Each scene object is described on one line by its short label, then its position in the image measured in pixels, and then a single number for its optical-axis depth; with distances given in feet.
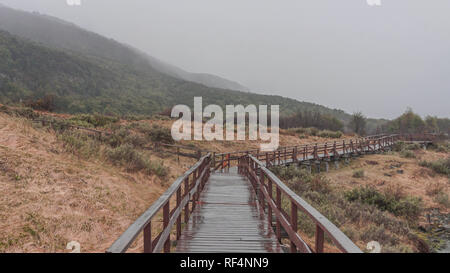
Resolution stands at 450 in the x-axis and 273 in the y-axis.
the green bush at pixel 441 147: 107.16
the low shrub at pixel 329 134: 135.44
